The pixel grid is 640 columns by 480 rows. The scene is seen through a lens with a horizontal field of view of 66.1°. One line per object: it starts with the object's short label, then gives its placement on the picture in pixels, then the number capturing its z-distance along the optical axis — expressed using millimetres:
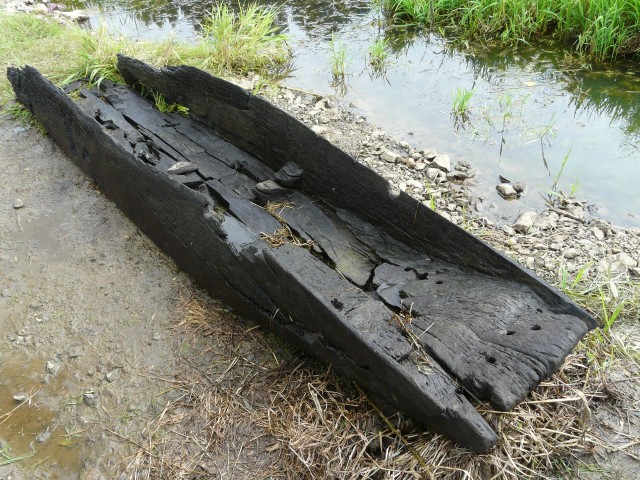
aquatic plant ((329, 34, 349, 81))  5769
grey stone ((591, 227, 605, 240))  3351
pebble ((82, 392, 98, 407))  2381
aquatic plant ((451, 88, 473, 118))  4852
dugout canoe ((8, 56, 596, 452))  1879
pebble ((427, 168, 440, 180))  4064
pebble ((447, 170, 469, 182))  4062
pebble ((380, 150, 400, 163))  4262
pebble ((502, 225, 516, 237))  3432
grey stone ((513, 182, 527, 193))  3936
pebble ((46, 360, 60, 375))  2549
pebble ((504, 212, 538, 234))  3461
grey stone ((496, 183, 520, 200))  3896
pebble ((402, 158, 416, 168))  4211
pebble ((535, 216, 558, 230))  3486
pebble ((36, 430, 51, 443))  2260
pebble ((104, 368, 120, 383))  2480
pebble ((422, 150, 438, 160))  4285
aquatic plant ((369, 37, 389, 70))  6000
